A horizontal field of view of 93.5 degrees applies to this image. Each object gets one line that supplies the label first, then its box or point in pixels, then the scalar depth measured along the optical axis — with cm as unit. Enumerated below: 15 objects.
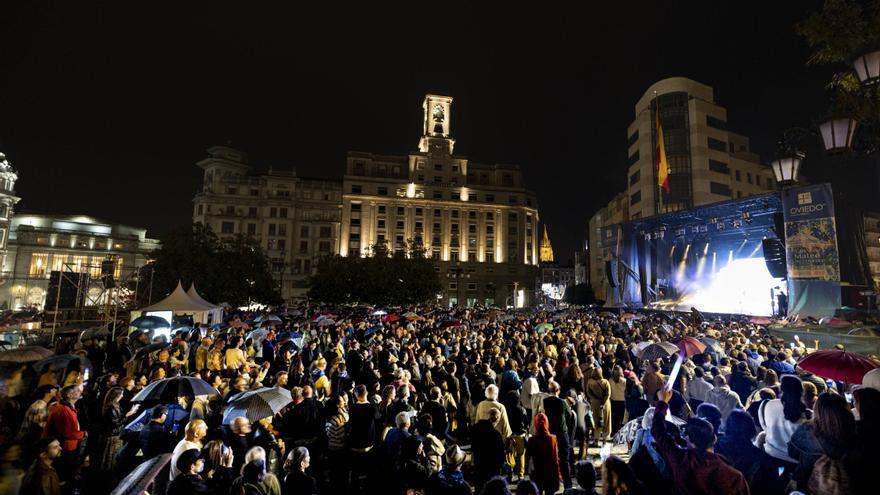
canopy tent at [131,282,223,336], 1703
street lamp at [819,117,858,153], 511
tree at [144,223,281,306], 3081
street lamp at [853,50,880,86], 460
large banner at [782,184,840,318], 1928
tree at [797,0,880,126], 498
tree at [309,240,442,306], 4284
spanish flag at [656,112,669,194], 4056
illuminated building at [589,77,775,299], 4947
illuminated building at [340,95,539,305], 7094
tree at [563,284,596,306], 4697
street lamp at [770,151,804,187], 610
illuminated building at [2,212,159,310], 6812
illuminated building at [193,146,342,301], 7006
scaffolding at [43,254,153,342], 2166
